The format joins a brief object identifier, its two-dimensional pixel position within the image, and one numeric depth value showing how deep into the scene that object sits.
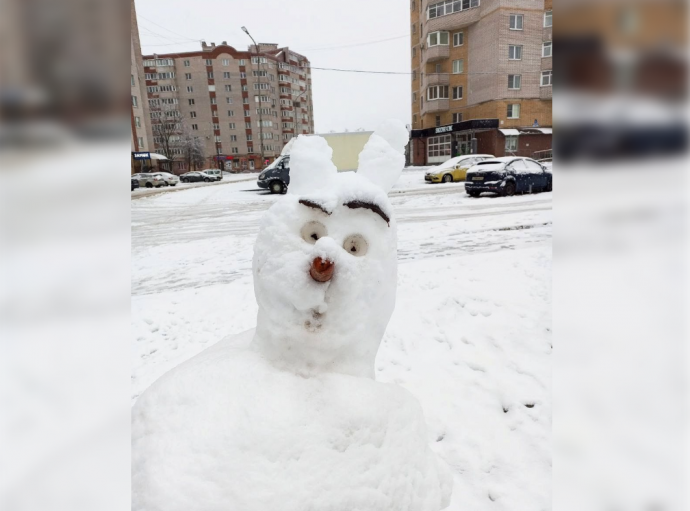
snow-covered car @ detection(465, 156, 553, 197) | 11.48
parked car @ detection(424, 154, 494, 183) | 17.06
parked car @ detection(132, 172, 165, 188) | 23.40
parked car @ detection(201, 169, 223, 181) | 29.21
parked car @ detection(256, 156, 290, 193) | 14.16
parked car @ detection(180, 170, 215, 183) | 29.28
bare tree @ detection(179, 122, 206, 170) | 39.88
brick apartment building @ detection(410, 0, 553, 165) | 24.38
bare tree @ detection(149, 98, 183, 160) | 36.93
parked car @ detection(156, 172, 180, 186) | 25.34
